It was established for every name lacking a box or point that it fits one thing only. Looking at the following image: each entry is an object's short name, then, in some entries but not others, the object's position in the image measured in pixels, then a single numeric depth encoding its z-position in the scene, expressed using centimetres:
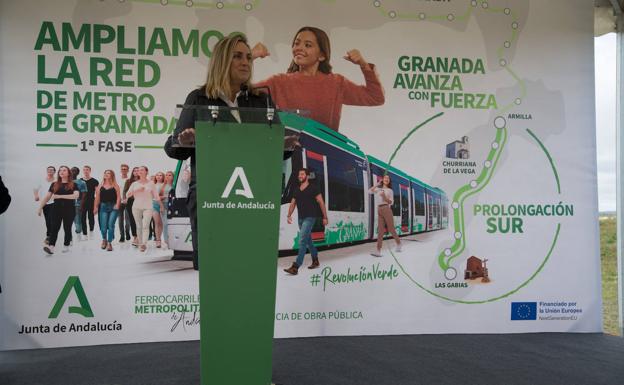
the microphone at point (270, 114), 215
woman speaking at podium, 269
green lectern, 211
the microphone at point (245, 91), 272
